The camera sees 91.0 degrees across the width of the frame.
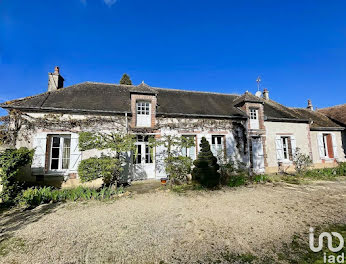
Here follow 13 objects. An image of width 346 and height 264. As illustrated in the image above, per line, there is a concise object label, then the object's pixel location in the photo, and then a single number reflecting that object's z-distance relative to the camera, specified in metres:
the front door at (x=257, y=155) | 9.81
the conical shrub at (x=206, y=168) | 7.05
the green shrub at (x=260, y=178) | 8.05
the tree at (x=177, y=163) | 7.27
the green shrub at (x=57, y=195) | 5.19
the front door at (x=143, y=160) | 8.16
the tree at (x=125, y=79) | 17.51
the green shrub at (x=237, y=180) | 7.43
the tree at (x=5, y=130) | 7.02
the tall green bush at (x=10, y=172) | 5.02
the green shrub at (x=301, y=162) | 9.38
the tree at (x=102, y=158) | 6.08
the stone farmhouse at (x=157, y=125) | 7.31
